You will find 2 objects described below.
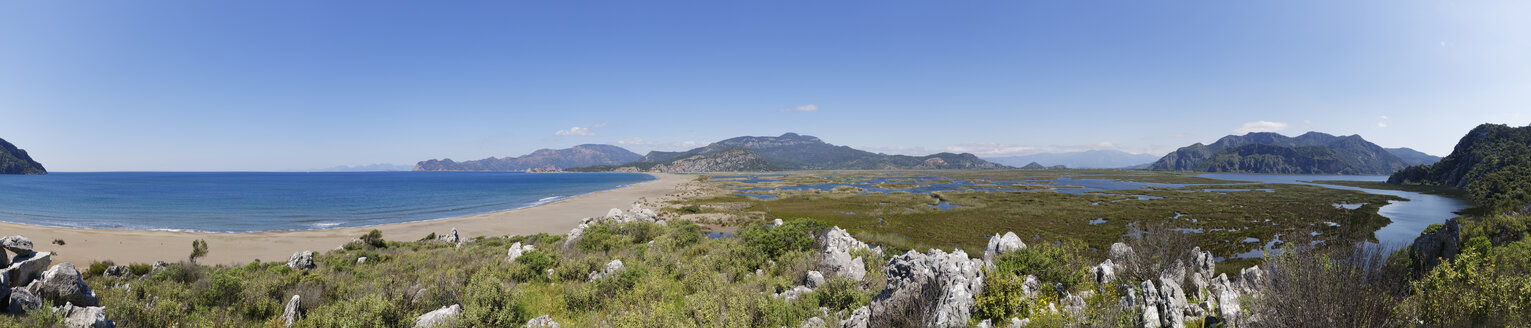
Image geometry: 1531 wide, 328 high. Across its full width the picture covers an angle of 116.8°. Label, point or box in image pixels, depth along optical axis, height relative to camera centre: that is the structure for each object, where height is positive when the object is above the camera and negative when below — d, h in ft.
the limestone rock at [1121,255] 38.13 -8.66
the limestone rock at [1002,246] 49.11 -8.68
